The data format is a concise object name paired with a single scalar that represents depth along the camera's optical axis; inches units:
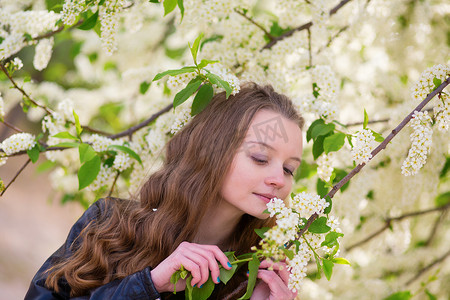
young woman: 64.3
